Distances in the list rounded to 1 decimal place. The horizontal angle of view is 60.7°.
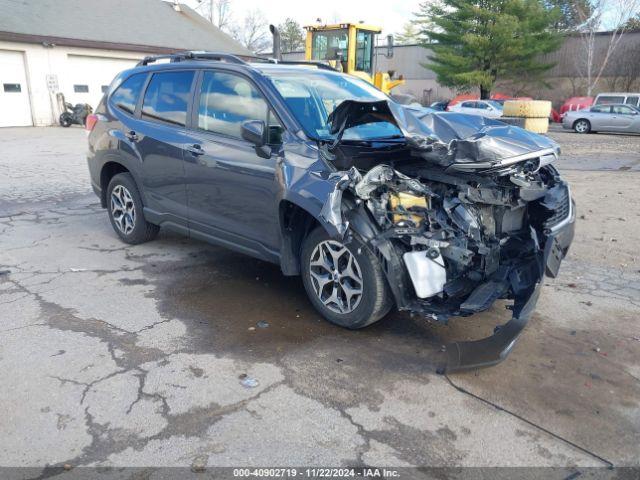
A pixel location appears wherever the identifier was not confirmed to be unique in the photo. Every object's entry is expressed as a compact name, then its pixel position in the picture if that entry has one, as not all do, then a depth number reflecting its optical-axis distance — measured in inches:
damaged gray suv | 145.9
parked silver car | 877.8
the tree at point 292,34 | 2721.5
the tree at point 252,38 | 2605.8
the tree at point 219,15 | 2517.5
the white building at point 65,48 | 840.9
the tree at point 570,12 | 1517.0
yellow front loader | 617.9
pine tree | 1369.3
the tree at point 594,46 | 1374.3
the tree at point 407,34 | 2642.7
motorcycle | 865.0
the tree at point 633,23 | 1413.6
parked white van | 951.0
